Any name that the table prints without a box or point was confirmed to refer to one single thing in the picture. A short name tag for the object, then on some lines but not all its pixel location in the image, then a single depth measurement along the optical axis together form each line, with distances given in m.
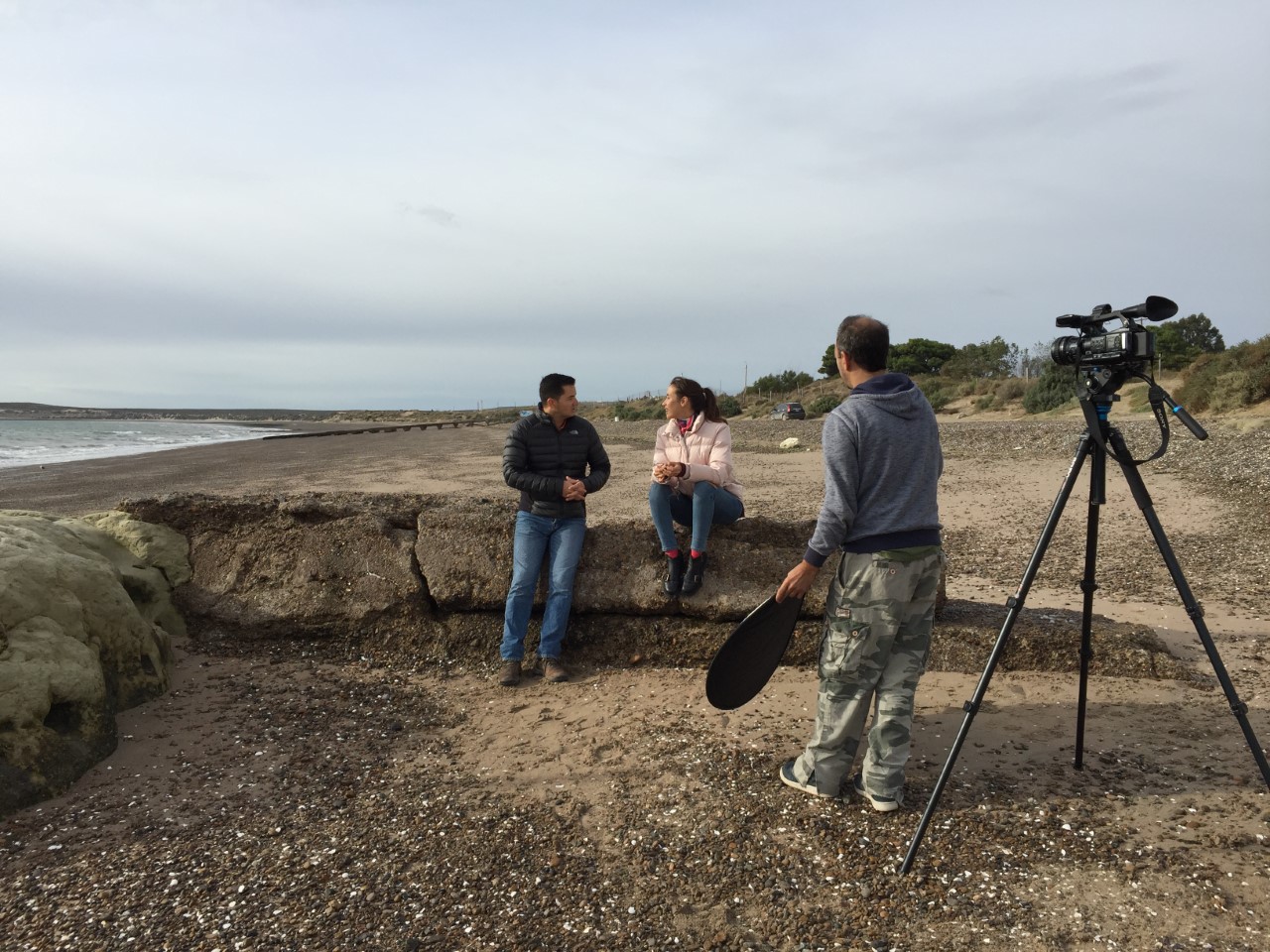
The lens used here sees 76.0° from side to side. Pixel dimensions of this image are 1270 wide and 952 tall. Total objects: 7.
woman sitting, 5.35
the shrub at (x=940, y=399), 36.50
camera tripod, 3.07
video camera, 3.20
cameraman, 3.30
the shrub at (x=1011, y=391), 32.25
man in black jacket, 5.33
